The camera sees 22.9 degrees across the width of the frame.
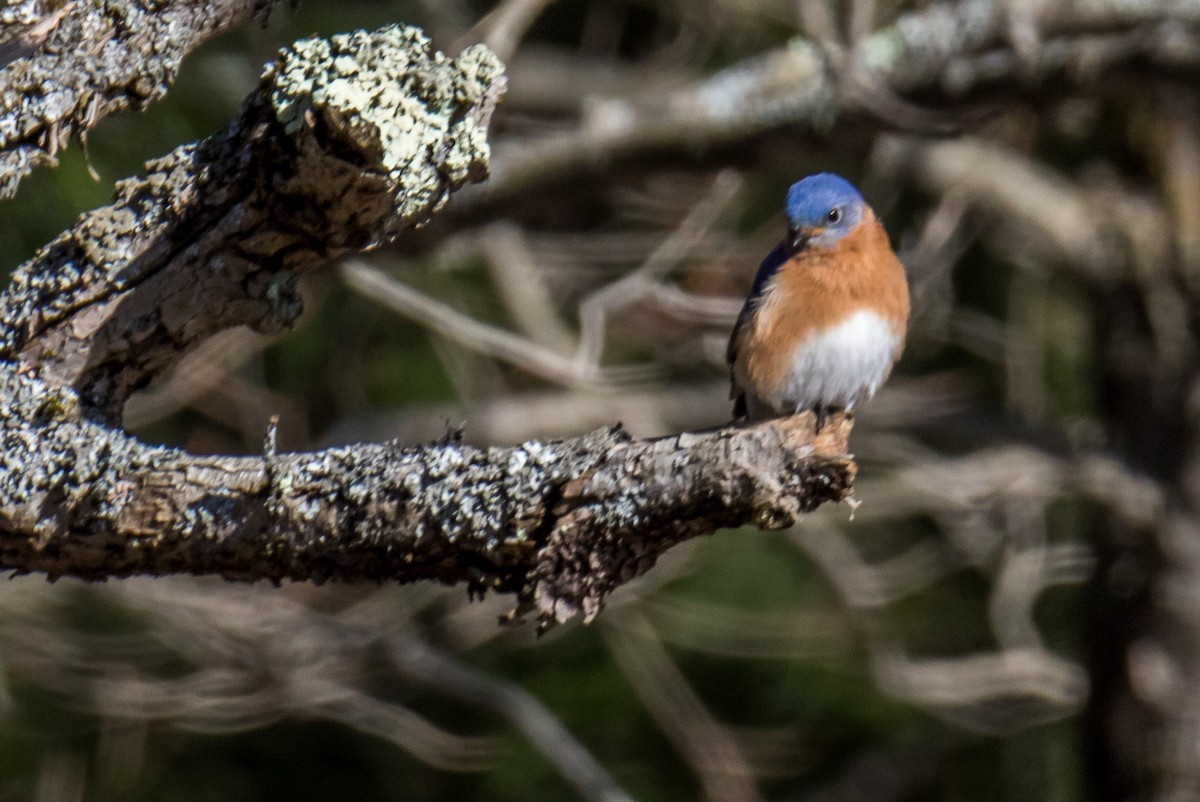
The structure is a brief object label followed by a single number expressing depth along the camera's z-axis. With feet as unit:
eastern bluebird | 25.58
